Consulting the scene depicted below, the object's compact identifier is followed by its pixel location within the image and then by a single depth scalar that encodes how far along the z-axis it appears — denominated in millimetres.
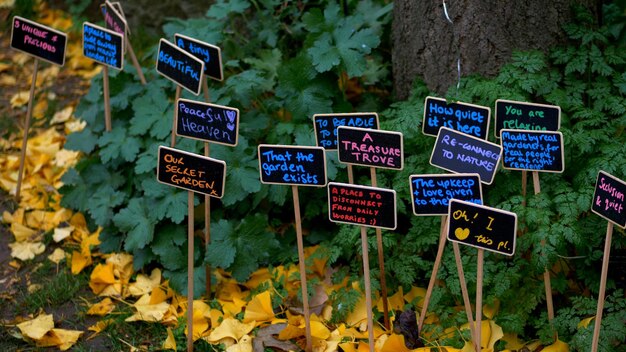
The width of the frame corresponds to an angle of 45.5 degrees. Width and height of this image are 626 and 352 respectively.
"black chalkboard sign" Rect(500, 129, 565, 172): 3041
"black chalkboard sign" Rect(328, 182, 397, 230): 2934
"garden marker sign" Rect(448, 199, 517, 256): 2750
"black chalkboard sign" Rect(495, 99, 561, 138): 3234
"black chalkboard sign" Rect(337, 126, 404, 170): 3096
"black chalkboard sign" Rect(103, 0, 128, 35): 4195
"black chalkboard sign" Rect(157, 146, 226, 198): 3129
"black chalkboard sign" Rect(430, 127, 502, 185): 3059
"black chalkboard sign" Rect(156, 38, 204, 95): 3551
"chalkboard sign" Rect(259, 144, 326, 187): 3082
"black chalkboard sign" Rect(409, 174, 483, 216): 2930
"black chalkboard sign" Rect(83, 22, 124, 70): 4039
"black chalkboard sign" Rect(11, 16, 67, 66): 4227
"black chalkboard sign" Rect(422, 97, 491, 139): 3258
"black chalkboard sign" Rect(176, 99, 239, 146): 3312
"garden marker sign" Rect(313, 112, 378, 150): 3312
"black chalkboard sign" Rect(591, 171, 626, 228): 2715
